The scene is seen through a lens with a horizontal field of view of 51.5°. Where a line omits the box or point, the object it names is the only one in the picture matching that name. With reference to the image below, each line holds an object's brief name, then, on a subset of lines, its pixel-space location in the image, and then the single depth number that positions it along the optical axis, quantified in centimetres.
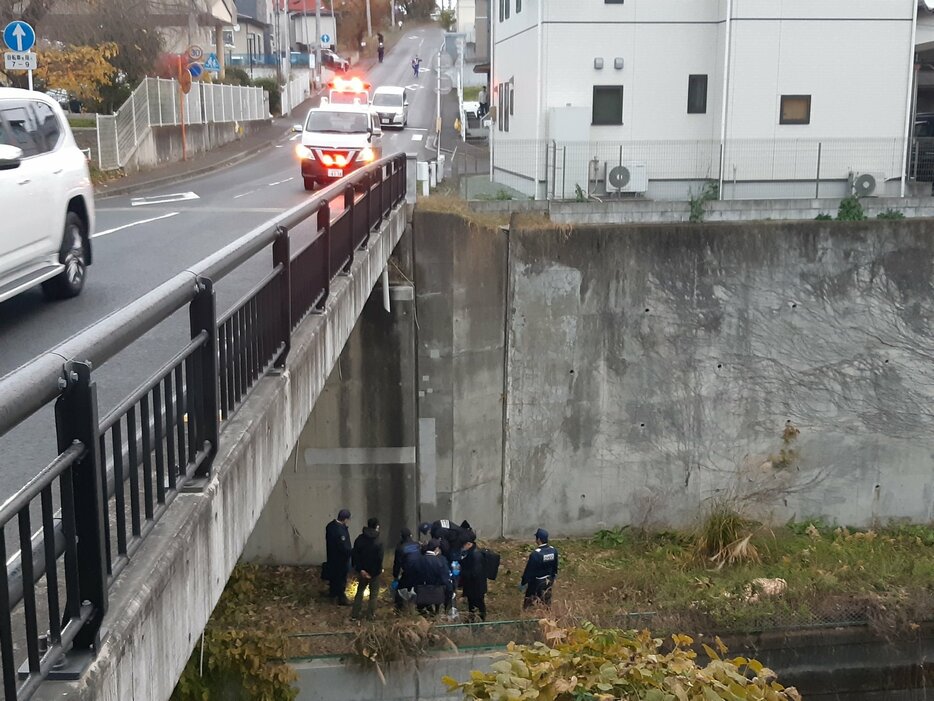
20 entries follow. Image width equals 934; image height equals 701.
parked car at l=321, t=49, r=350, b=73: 6975
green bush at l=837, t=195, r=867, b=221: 1714
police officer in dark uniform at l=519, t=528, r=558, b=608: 1248
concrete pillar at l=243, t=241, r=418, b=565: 1488
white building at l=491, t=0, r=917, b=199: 2003
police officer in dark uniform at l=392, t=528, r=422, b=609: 1170
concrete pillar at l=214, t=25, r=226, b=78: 5069
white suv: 664
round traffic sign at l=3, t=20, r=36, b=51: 1645
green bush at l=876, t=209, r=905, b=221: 1702
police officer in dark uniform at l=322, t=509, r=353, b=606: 1280
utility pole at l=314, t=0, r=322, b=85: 6291
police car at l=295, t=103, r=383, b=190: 1977
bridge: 252
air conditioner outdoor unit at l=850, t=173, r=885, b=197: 1975
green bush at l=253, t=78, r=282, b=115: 5066
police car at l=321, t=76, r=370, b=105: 4278
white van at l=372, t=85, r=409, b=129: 4350
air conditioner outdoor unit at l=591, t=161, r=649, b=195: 1986
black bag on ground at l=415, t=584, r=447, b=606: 1180
